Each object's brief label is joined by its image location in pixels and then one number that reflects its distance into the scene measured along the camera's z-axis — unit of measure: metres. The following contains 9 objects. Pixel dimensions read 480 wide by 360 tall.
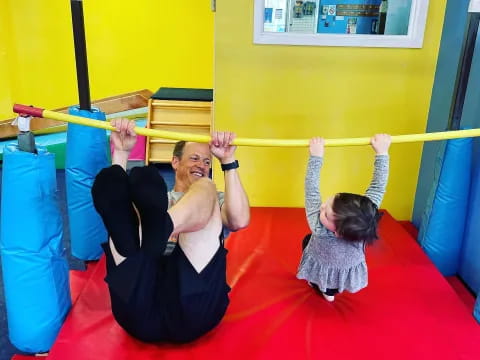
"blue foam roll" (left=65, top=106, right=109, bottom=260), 2.17
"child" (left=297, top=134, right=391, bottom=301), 1.73
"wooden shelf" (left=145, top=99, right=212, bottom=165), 4.54
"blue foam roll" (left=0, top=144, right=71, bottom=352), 1.69
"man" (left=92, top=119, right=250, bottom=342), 1.41
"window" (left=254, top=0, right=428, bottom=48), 2.86
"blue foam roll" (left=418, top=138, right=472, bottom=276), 2.37
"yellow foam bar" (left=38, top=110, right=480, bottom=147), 1.77
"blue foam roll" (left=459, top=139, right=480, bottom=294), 2.37
